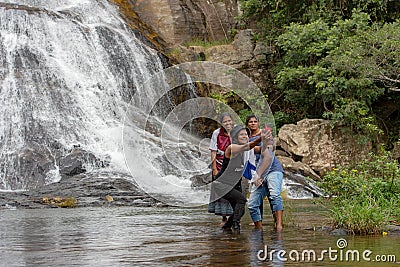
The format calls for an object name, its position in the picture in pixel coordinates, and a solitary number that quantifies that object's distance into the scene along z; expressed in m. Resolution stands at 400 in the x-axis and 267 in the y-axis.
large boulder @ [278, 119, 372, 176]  17.80
